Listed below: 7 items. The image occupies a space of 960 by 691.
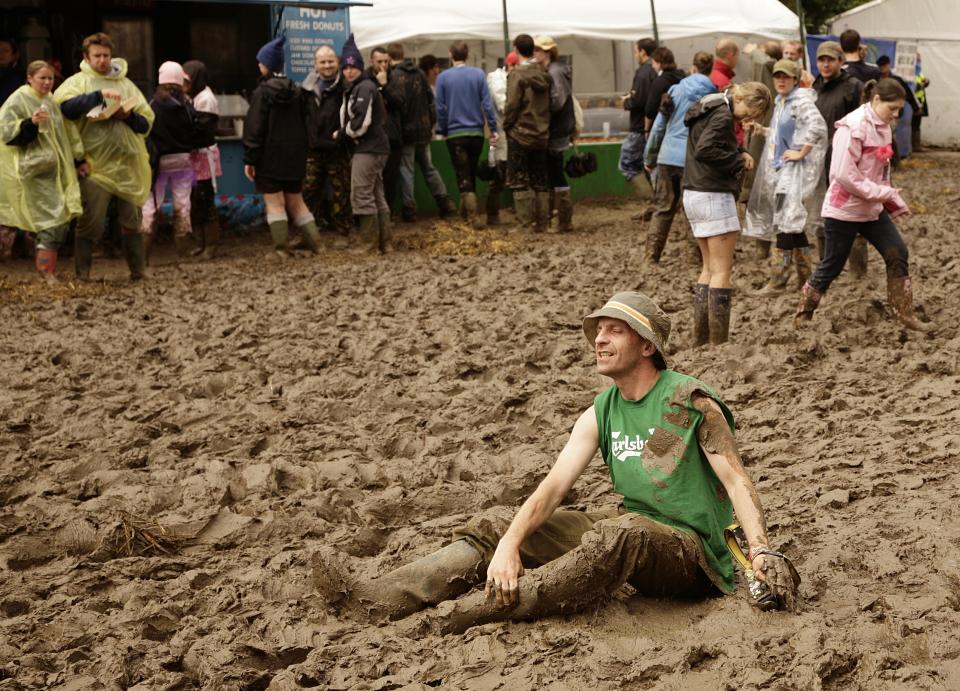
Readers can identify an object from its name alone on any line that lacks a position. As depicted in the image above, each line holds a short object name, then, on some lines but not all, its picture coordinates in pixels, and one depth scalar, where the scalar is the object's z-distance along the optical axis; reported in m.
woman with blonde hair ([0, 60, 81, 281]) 9.71
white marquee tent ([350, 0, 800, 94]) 15.61
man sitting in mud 3.78
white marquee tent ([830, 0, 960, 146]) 23.14
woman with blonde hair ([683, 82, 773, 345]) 7.32
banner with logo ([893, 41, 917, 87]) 22.31
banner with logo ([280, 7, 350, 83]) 13.65
